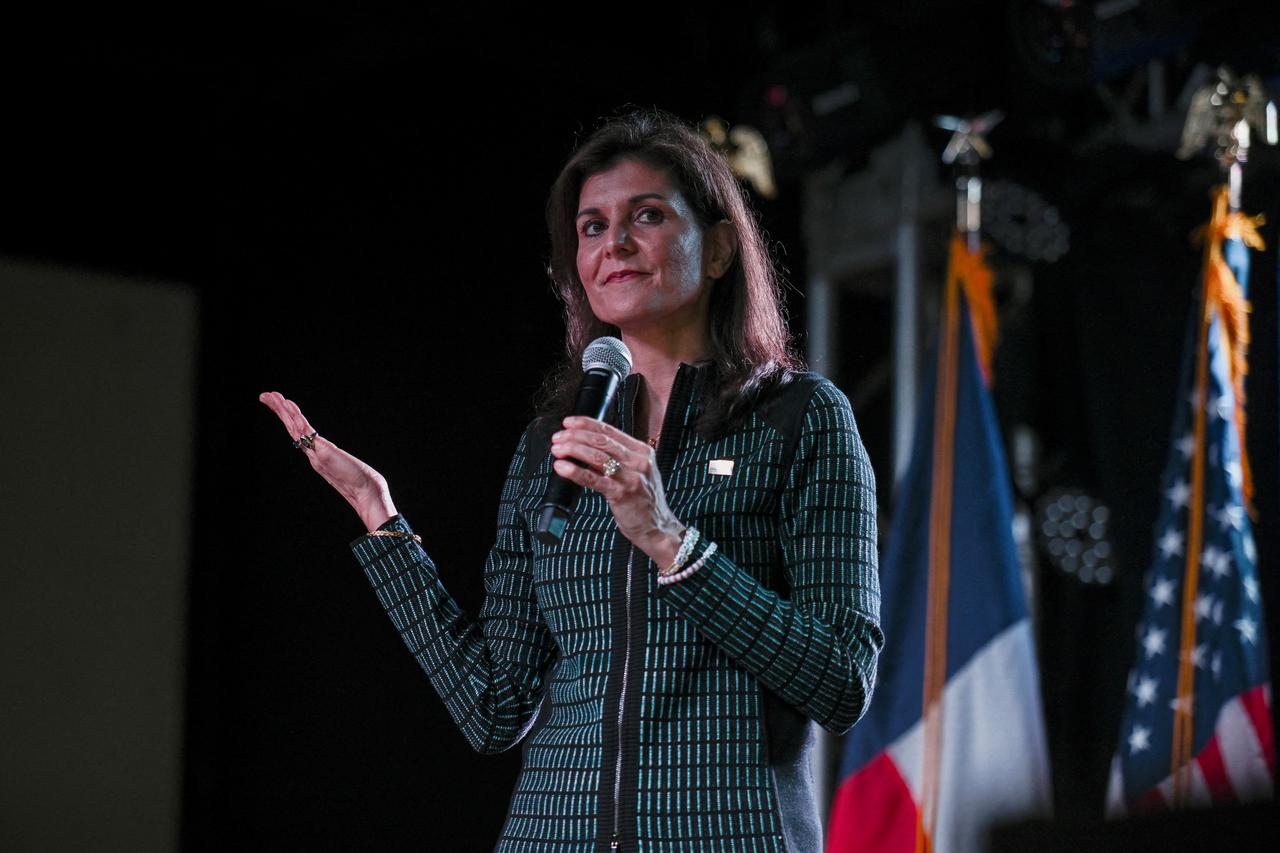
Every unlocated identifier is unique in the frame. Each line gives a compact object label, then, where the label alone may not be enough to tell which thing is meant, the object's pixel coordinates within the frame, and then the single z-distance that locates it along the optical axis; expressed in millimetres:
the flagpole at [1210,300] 6270
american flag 6199
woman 2793
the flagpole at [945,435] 7008
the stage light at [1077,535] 8305
